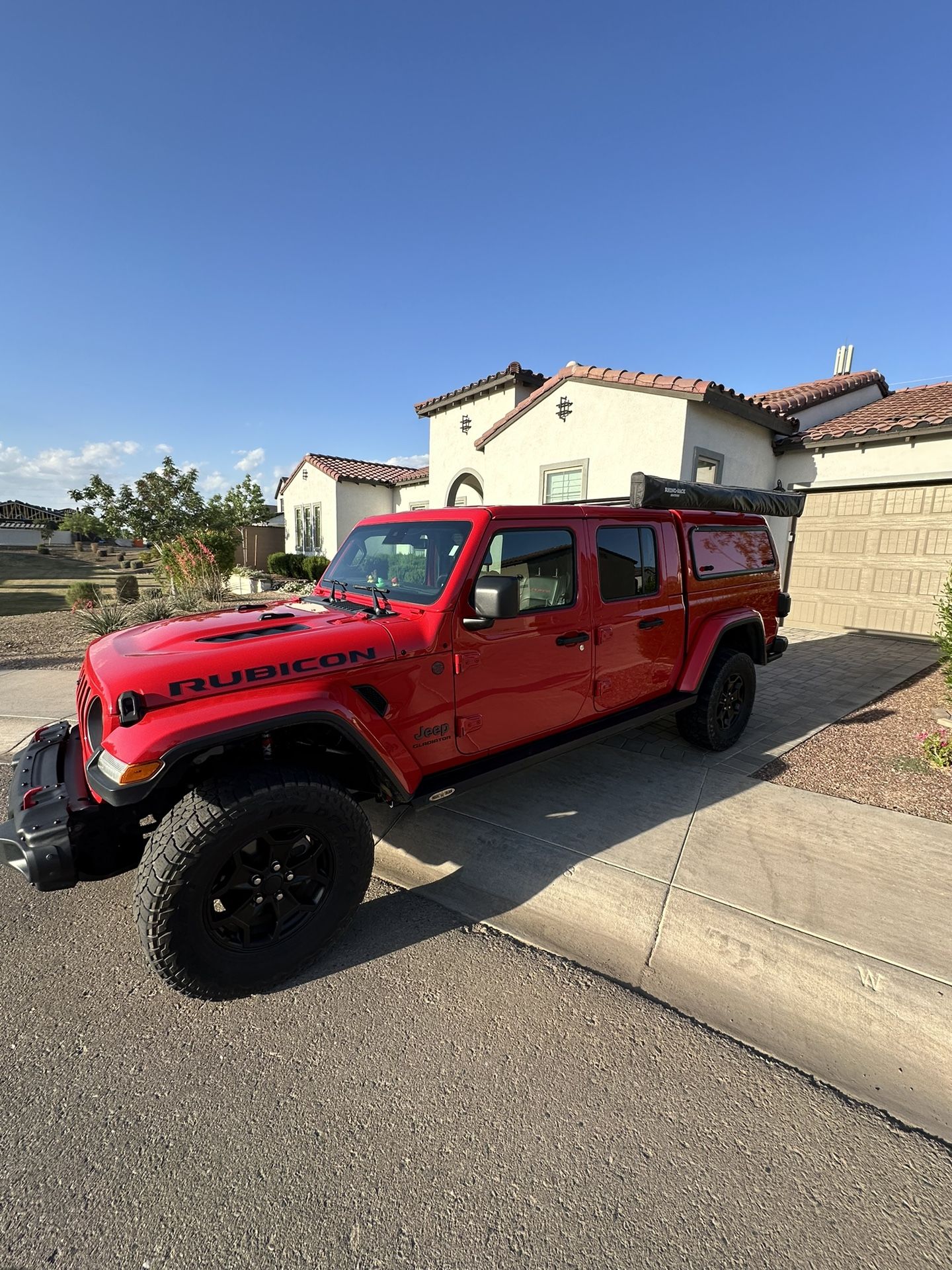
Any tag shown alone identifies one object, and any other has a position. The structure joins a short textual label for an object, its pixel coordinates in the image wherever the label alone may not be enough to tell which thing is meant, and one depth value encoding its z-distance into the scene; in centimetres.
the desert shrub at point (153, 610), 977
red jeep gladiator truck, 217
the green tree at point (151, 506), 2286
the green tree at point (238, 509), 2411
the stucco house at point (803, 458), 898
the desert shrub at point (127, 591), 1388
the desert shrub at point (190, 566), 1229
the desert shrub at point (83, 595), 1285
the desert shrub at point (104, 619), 914
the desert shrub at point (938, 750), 435
